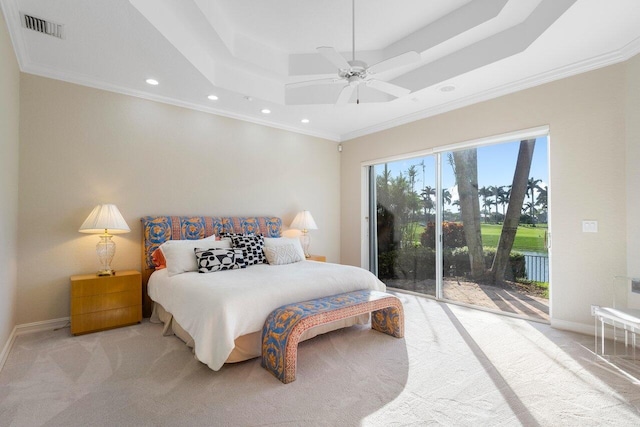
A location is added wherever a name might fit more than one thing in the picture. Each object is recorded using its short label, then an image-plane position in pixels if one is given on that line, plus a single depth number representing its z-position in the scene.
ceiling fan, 2.42
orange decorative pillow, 3.68
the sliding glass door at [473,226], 3.77
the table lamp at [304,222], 5.08
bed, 2.38
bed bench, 2.32
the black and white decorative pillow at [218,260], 3.37
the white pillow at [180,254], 3.35
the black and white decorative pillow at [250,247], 3.89
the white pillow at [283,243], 4.12
